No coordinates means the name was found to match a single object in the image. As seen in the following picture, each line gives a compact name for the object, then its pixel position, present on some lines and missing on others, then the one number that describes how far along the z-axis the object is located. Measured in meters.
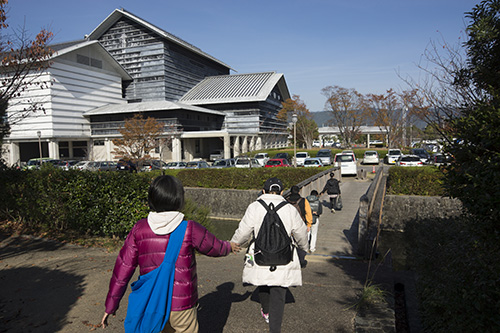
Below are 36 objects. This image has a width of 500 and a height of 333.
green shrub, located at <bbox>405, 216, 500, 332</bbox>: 2.89
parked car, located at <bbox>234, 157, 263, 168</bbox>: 30.08
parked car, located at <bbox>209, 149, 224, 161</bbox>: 48.06
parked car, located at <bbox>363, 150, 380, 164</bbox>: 38.44
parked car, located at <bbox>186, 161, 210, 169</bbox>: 29.48
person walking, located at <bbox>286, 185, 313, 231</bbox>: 6.75
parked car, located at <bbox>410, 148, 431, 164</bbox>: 34.24
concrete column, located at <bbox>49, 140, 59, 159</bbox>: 42.16
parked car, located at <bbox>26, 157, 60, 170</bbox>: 33.78
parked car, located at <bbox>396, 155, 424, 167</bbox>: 28.78
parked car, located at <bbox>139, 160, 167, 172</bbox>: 30.55
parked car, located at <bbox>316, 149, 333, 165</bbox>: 36.47
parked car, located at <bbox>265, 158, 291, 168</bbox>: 27.85
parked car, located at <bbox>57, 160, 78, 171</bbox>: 33.92
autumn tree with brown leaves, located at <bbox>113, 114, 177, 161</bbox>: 31.58
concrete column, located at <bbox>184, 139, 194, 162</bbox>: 46.31
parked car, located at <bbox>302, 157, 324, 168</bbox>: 29.93
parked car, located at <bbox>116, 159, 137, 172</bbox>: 29.76
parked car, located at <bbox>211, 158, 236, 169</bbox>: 30.14
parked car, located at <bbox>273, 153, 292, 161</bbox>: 37.42
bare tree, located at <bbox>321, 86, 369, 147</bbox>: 54.66
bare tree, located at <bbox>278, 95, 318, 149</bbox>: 59.42
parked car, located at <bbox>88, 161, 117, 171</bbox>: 32.31
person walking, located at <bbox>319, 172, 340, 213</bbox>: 13.73
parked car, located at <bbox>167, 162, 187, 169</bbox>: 31.23
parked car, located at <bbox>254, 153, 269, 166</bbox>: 35.43
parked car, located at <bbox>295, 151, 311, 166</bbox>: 36.82
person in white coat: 3.77
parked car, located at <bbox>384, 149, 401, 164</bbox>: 38.03
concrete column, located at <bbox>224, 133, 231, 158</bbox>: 43.03
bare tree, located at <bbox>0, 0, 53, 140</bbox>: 9.02
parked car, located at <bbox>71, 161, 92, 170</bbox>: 34.22
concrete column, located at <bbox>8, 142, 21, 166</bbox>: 42.78
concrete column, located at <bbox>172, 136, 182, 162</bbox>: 43.37
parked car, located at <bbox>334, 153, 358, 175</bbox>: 26.44
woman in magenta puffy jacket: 2.78
